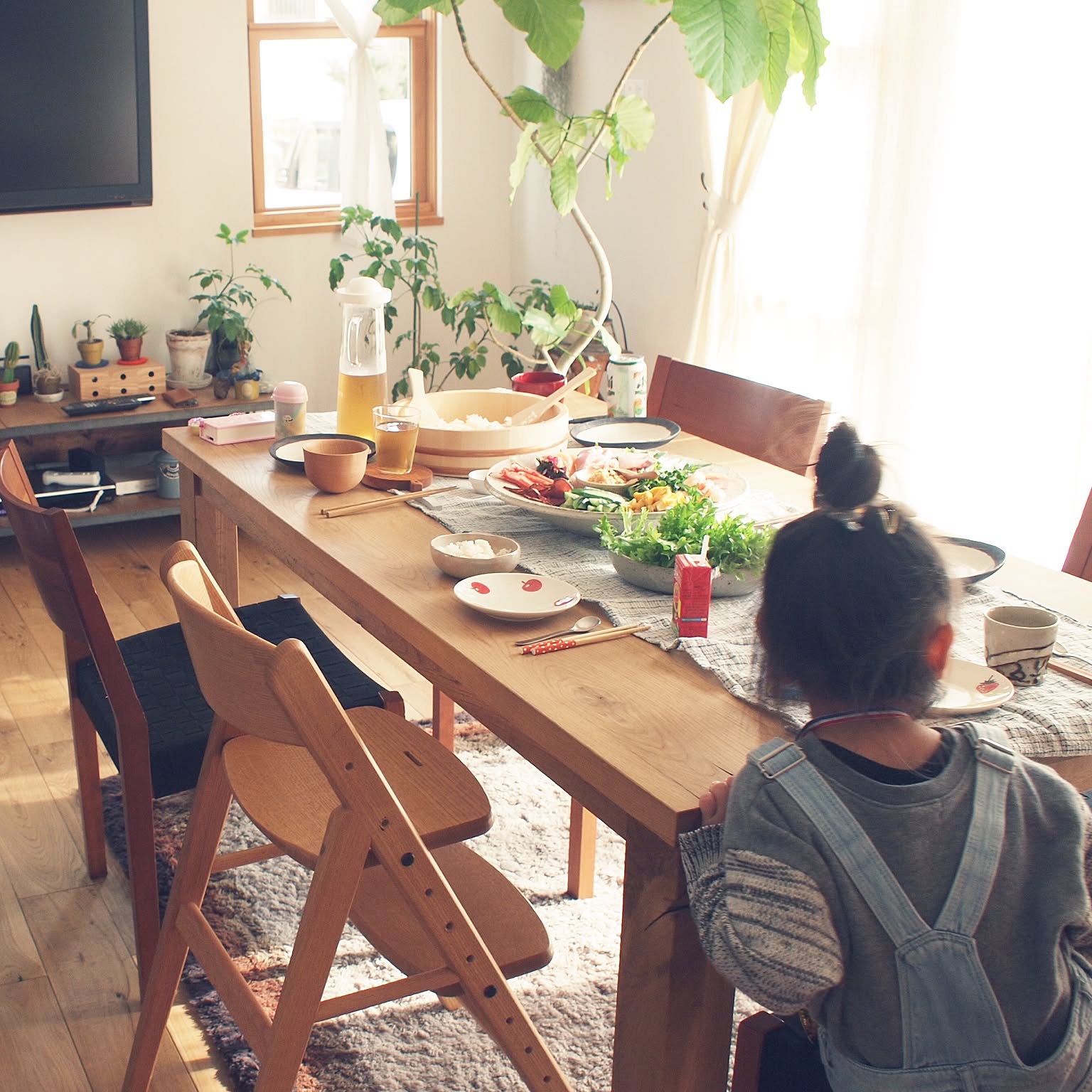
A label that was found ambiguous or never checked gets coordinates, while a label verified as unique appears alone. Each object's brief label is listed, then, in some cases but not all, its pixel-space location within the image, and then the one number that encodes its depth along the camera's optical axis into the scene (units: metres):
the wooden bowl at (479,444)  2.31
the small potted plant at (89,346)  4.12
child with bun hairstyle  1.12
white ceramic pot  4.24
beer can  2.69
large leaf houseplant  2.67
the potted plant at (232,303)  4.23
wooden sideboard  3.93
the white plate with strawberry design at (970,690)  1.39
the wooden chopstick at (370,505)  2.09
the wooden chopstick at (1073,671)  1.51
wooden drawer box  4.09
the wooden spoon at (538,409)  2.43
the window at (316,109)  4.41
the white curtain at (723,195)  3.63
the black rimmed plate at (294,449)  2.31
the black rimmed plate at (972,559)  1.75
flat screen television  3.80
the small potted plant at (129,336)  4.15
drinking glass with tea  2.22
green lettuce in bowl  1.75
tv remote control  3.98
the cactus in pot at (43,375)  4.08
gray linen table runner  1.39
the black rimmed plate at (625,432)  2.47
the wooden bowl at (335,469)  2.14
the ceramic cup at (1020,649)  1.47
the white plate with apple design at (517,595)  1.66
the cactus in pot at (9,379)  4.00
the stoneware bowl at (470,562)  1.80
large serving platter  1.95
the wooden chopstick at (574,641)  1.58
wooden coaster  2.22
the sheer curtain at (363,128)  4.31
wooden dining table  1.30
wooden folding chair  1.36
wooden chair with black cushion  1.83
